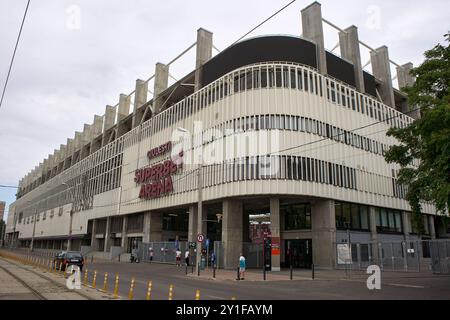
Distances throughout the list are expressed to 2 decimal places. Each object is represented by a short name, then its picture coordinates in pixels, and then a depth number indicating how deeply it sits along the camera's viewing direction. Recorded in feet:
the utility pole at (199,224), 93.58
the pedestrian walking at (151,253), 146.41
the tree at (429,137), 51.33
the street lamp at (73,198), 249.06
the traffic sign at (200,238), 91.40
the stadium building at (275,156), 115.55
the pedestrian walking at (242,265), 81.76
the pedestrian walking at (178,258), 123.91
